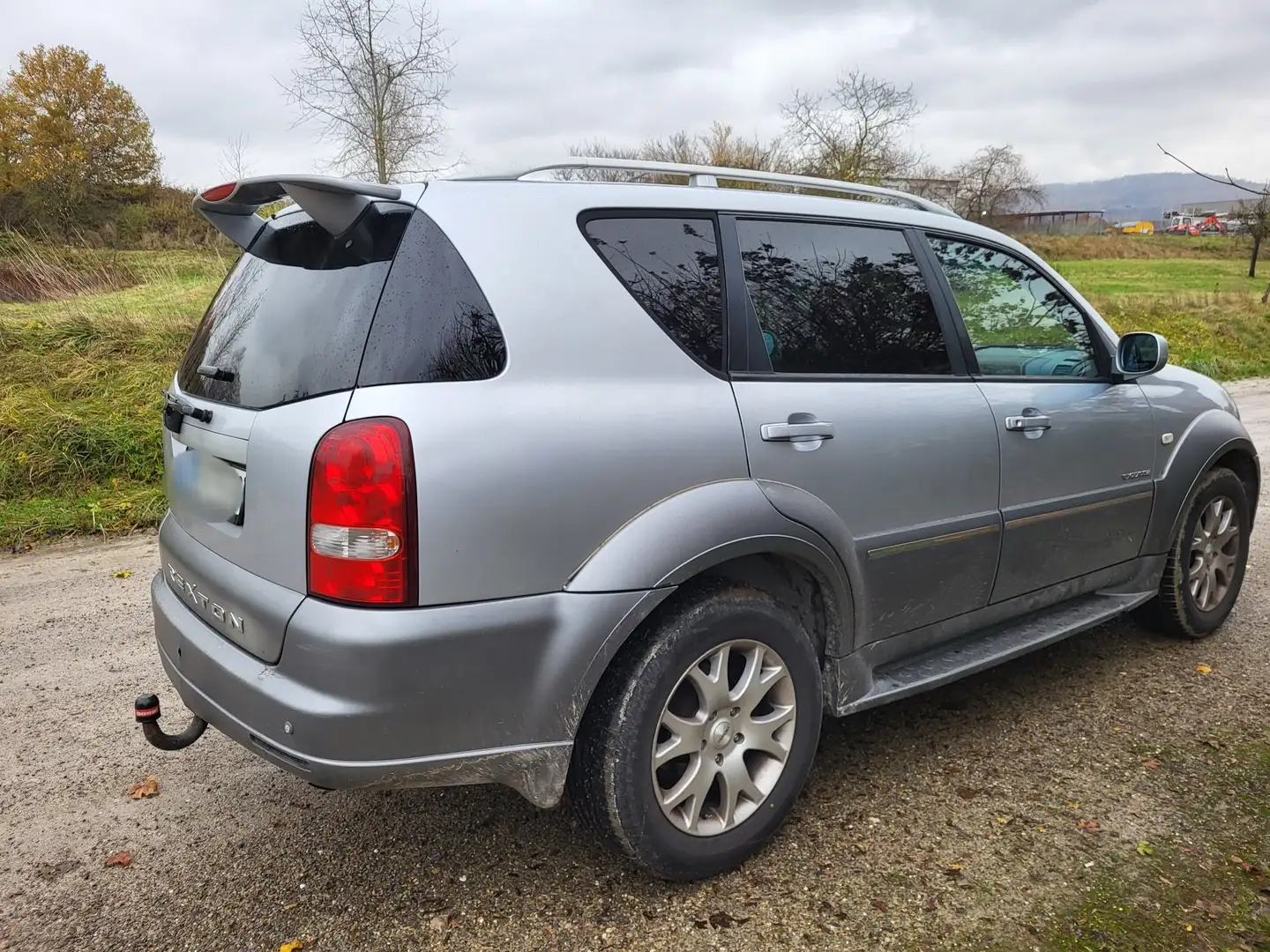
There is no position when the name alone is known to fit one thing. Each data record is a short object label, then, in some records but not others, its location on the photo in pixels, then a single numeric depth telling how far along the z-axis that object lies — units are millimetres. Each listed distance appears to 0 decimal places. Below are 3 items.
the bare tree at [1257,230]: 24606
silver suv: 2023
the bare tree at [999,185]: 40059
